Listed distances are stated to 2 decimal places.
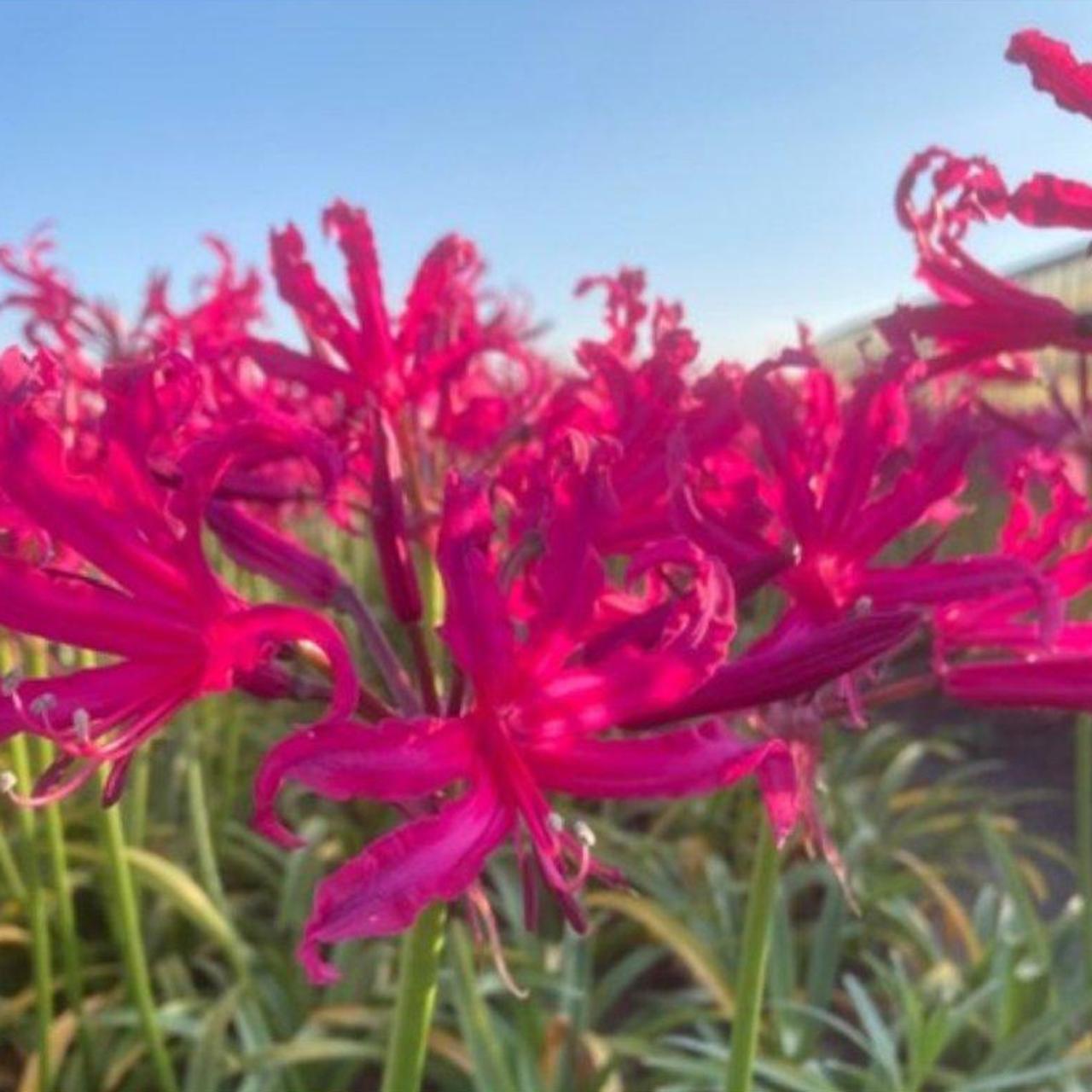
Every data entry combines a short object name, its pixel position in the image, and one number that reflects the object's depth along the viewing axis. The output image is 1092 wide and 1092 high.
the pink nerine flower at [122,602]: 0.19
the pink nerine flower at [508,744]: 0.17
